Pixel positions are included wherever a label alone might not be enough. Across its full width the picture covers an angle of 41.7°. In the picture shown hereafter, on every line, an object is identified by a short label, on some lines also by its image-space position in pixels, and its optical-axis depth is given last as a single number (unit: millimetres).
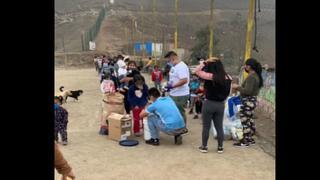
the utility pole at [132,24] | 59488
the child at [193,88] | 11355
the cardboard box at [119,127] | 8180
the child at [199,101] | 10753
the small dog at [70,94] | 14283
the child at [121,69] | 13055
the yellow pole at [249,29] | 9828
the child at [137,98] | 8656
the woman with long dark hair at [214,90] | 6914
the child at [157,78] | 16094
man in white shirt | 8180
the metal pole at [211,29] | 16263
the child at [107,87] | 9053
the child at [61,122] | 7801
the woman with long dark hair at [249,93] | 7355
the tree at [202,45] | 32516
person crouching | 7766
